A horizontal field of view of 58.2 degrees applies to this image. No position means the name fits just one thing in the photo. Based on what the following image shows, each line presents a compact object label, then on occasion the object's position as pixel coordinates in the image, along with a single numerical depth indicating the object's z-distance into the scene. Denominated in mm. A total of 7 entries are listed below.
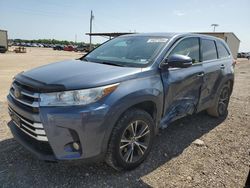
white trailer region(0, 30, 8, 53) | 33925
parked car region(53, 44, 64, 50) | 62444
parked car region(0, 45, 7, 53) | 33062
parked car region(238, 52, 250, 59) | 56409
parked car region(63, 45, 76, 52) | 58188
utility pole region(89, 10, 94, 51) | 45953
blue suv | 2324
